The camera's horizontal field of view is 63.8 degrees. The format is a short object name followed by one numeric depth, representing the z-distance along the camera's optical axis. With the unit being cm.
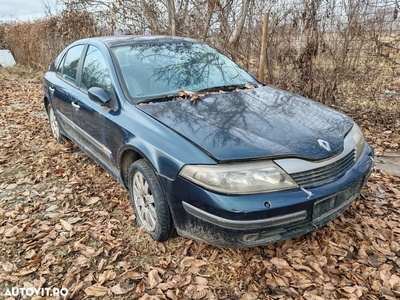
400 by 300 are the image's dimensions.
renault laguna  196
